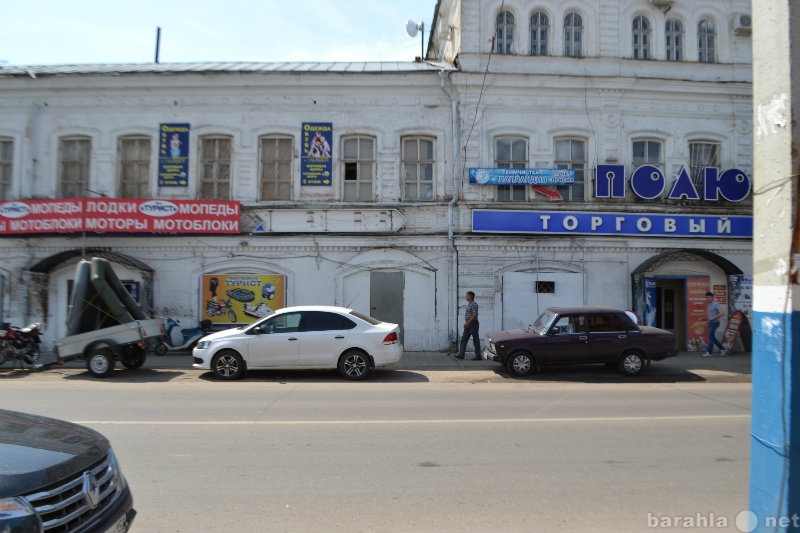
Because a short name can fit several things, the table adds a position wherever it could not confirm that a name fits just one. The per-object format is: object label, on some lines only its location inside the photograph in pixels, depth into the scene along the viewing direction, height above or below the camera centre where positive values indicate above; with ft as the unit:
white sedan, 37.32 -4.07
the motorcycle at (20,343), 41.20 -4.42
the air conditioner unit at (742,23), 54.44 +27.88
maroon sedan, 38.68 -3.51
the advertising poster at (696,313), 51.96 -1.63
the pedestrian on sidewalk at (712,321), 48.80 -2.23
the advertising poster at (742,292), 52.54 +0.49
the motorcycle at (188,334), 49.08 -4.17
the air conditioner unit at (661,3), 54.08 +29.54
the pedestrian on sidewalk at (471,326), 46.14 -2.85
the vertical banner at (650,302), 52.06 -0.62
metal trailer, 39.11 -4.19
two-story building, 52.06 +11.38
